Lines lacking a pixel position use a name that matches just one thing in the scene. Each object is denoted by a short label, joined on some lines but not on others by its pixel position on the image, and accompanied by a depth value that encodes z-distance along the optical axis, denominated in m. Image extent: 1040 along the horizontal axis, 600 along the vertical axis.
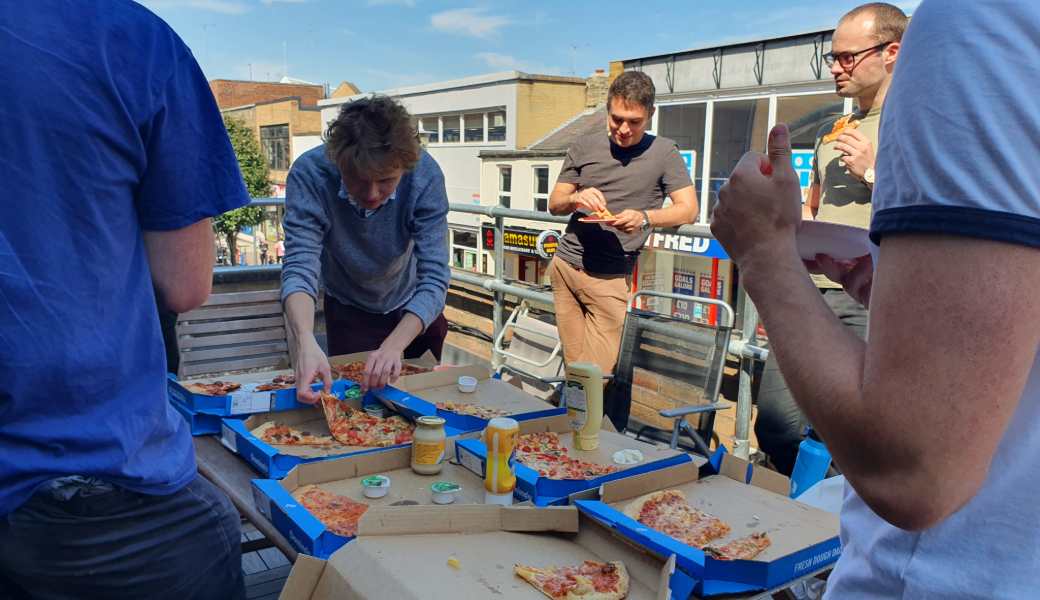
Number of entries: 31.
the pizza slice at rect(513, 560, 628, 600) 1.50
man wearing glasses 3.08
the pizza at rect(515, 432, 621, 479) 2.12
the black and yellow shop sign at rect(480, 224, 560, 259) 5.09
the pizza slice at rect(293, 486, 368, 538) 1.77
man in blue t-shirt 1.13
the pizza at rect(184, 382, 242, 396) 2.53
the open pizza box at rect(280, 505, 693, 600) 1.43
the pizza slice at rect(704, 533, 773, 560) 1.68
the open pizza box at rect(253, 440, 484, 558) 1.65
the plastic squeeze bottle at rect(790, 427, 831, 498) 2.94
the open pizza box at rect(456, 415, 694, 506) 1.92
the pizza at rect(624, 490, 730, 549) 1.81
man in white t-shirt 0.65
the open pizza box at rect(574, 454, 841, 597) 1.54
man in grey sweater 2.72
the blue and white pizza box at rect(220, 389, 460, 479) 2.06
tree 30.38
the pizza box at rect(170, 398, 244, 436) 2.43
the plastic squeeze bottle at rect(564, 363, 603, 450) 2.29
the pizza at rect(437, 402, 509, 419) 2.51
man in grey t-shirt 3.96
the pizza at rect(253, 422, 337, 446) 2.33
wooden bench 3.76
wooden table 1.79
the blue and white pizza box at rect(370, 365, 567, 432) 2.44
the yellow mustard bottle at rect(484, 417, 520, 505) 1.89
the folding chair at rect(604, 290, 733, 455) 3.61
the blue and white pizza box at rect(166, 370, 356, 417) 2.42
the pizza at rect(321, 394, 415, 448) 2.37
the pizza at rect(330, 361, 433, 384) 2.81
